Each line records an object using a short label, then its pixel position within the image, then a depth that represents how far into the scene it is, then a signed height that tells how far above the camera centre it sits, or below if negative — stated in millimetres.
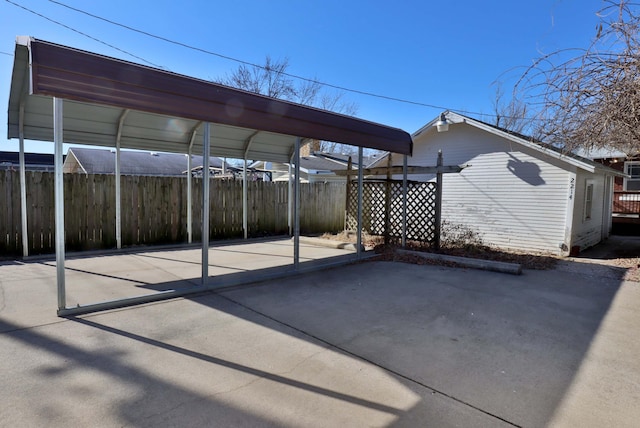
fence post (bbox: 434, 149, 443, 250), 7601 -117
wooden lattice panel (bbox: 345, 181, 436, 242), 8367 -289
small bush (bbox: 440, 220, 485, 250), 8477 -993
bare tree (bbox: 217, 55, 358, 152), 20391 +7022
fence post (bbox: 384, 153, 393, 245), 8602 -371
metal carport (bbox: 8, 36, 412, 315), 3395 +1222
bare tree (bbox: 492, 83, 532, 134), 11453 +5746
